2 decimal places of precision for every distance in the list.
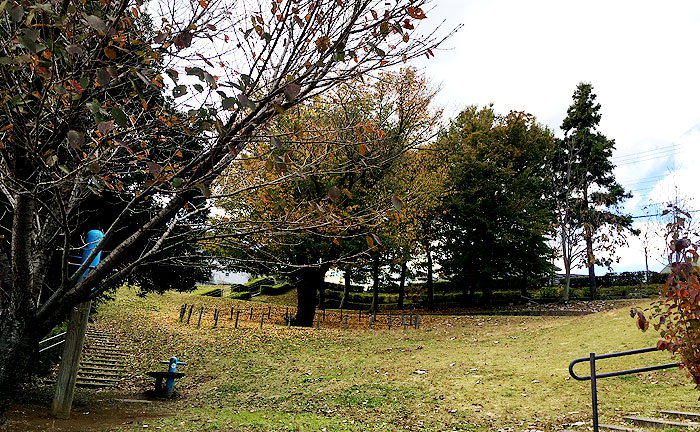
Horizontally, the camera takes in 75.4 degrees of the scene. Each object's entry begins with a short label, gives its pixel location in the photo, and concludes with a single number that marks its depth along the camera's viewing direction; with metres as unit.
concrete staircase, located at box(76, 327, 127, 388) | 11.40
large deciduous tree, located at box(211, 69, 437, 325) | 14.81
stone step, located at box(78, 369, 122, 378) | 11.64
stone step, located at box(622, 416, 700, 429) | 5.94
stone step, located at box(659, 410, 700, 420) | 6.28
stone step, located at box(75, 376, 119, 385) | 11.31
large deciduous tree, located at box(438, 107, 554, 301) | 24.55
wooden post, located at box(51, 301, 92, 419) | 8.27
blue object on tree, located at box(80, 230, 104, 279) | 6.46
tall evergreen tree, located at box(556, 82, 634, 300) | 25.22
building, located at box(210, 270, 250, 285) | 44.14
